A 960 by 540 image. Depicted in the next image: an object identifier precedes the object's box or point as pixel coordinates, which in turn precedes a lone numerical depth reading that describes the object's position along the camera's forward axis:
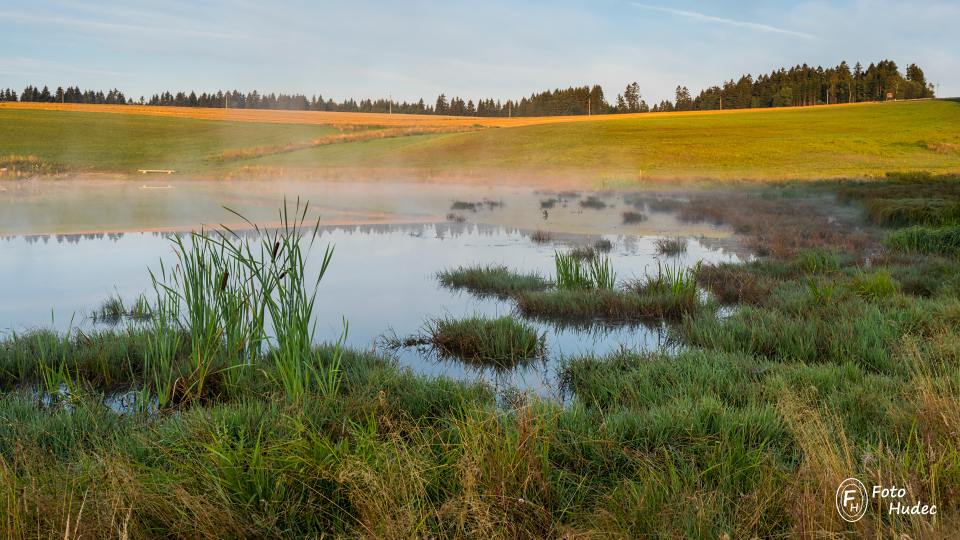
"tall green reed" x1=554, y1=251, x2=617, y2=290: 7.89
